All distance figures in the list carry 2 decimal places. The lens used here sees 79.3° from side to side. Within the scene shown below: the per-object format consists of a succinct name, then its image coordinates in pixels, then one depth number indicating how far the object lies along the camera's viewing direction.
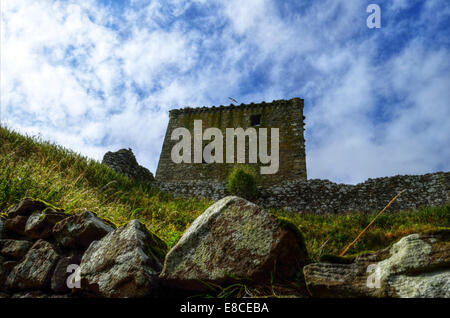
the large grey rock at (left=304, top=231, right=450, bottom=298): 1.55
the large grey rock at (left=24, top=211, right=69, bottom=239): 3.14
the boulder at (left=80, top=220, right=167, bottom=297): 2.18
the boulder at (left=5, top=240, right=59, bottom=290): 2.68
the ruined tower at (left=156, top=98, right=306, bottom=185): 17.80
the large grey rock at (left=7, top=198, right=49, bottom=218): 3.37
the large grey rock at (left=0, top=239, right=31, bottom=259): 3.00
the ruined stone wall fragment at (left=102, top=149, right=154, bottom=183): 14.63
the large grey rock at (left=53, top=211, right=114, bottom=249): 2.95
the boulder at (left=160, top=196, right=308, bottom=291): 2.09
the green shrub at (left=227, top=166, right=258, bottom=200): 13.34
